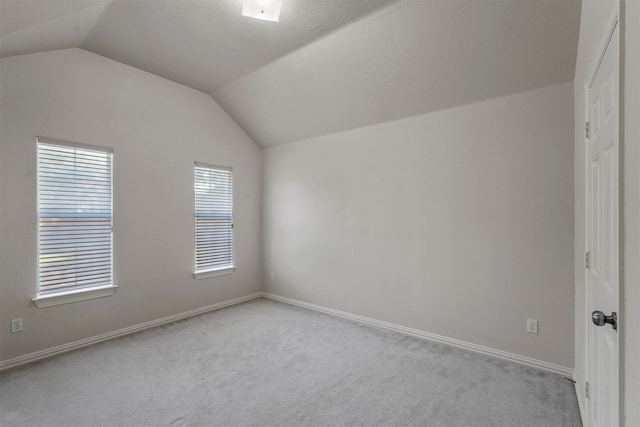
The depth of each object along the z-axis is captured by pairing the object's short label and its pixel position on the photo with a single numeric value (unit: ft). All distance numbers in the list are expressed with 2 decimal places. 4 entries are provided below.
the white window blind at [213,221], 13.97
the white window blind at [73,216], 9.71
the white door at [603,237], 4.02
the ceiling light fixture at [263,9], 7.57
